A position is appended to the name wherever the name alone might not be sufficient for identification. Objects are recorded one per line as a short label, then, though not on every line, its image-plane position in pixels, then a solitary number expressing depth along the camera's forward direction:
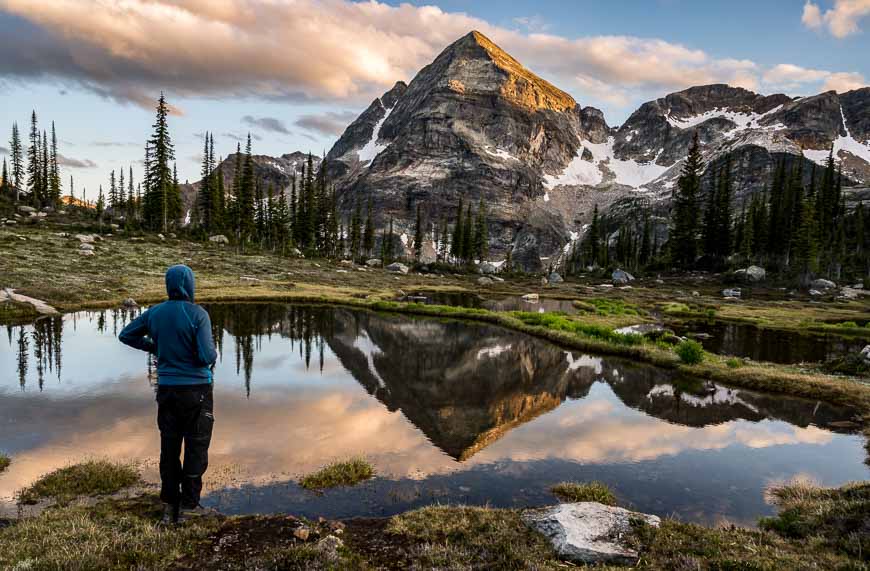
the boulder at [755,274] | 88.62
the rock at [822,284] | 82.06
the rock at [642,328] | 37.33
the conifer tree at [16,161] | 116.25
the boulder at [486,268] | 136.16
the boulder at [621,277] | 101.44
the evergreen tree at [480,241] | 143.12
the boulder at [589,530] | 7.16
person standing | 8.03
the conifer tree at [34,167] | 112.88
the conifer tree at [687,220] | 106.88
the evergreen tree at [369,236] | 137.44
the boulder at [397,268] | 111.06
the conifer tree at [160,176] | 84.56
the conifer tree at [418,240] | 144.75
